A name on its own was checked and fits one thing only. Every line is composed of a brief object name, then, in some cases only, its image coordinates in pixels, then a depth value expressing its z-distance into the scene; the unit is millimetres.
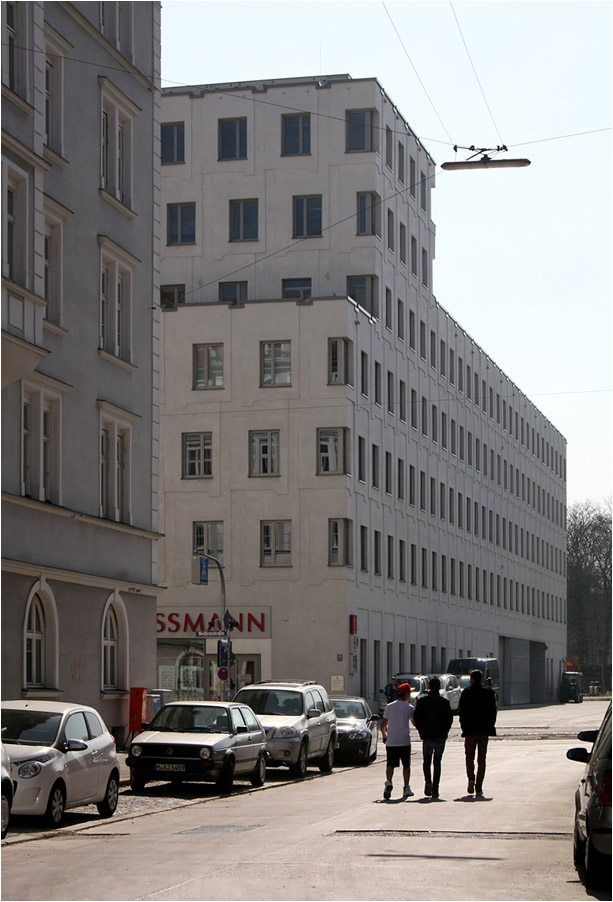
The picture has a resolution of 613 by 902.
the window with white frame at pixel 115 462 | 33344
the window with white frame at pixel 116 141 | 33844
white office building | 58875
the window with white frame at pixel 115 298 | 33719
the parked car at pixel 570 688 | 106688
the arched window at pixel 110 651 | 33125
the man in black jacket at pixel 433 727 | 21812
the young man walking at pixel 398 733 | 22359
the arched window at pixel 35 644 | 28797
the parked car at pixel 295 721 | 29219
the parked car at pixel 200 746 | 24406
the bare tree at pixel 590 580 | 134375
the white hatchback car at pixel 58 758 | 17938
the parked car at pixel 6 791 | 15891
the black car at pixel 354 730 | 34312
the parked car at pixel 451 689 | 60344
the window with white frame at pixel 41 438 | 29109
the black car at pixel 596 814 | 11133
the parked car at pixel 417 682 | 55203
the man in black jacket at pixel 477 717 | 22156
